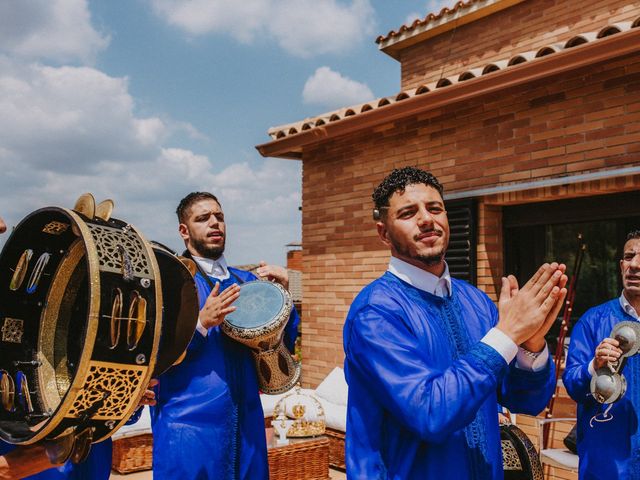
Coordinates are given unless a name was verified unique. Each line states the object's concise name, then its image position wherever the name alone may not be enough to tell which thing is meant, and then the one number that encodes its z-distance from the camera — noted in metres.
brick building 4.82
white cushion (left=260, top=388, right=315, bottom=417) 6.59
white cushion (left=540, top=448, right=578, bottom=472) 4.48
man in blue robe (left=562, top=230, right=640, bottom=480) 3.28
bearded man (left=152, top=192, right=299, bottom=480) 3.17
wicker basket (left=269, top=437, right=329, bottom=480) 5.27
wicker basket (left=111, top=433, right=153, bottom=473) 6.07
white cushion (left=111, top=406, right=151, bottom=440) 6.02
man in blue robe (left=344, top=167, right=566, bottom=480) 1.74
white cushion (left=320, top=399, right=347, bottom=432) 6.02
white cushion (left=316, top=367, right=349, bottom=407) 6.26
